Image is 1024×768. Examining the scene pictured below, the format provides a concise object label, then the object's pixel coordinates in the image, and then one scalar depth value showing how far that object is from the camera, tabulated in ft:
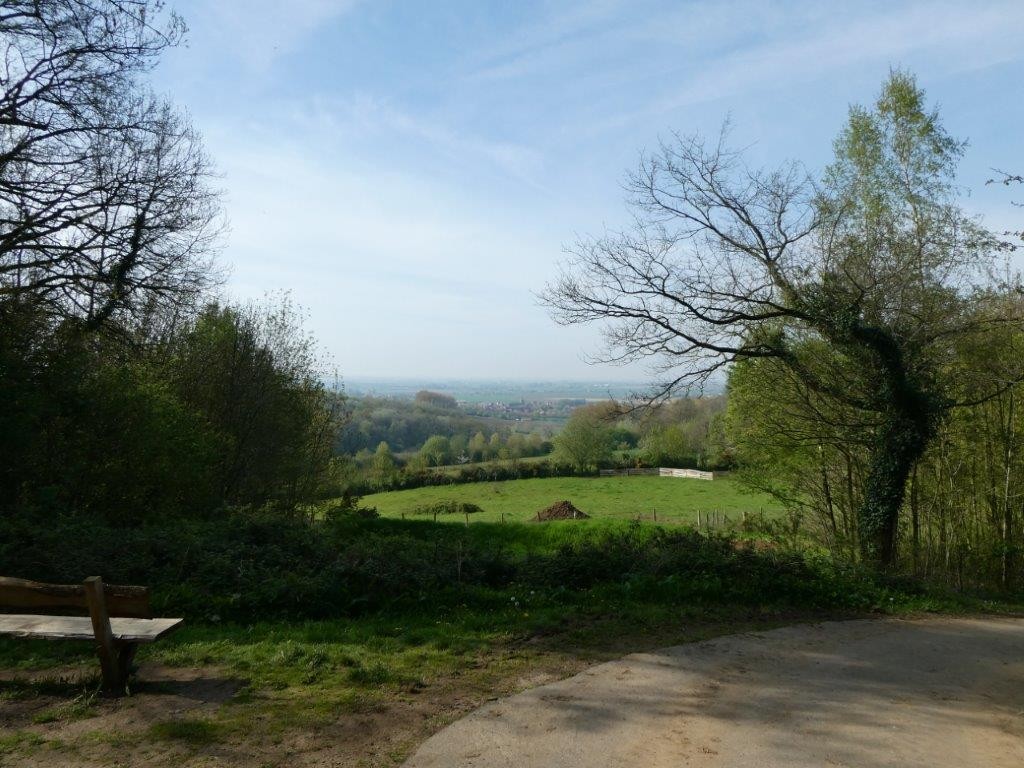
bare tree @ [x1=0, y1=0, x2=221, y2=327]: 38.83
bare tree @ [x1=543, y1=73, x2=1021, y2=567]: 44.19
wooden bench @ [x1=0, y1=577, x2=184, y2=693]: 18.13
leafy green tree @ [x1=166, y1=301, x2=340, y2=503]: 68.44
